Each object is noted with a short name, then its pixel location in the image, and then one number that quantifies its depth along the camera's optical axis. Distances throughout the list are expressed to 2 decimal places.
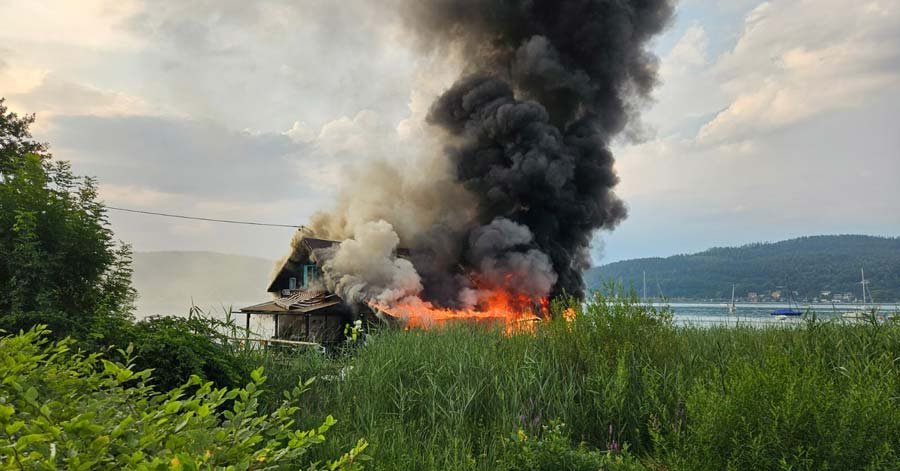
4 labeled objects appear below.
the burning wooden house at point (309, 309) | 25.17
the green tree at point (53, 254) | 8.11
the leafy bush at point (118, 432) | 2.12
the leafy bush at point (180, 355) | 6.23
